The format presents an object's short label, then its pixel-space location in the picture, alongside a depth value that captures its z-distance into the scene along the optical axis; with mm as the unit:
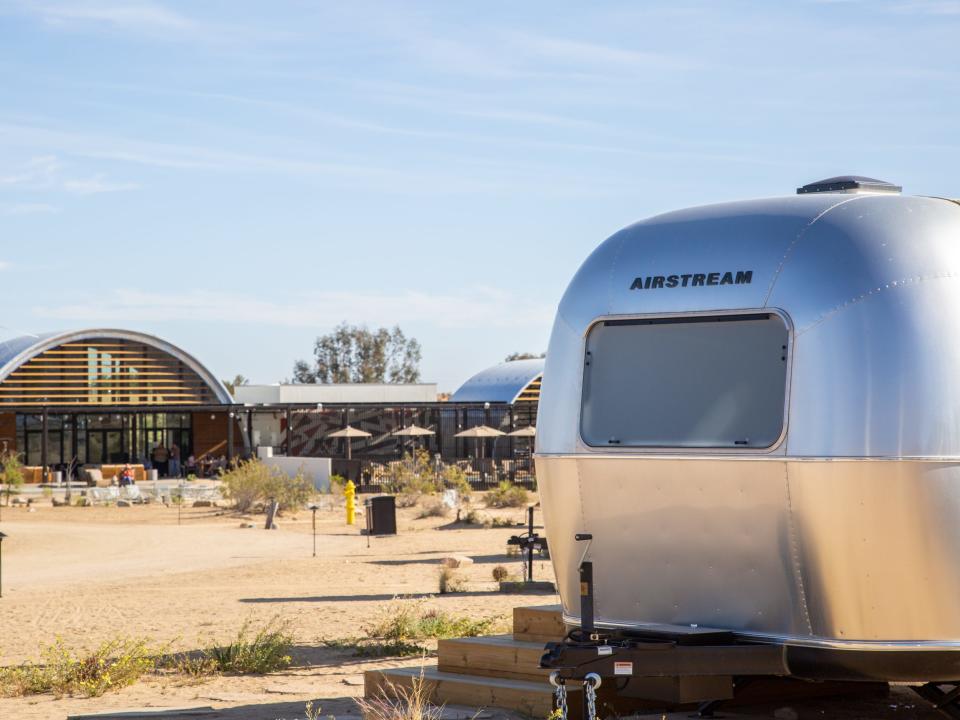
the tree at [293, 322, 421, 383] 104875
